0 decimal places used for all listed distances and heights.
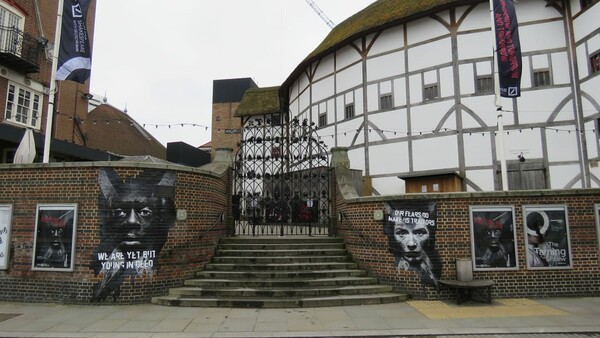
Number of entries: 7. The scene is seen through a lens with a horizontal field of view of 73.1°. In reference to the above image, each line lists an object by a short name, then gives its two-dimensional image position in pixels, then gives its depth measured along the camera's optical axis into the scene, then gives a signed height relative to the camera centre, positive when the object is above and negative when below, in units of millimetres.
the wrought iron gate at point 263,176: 12055 +1425
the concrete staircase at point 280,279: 8740 -1305
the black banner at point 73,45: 10656 +4744
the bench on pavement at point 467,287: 8539 -1353
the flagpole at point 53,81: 10094 +3690
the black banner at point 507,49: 10641 +4551
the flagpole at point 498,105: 10088 +3065
